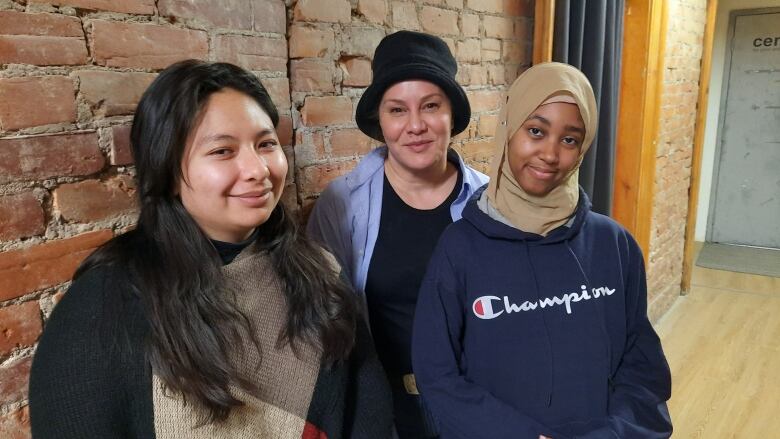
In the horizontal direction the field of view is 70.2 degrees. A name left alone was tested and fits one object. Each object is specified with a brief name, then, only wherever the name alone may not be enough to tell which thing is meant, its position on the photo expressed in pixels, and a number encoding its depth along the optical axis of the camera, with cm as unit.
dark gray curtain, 220
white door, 476
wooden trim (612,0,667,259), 285
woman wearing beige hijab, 111
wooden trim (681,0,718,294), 371
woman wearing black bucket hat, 131
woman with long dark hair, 84
